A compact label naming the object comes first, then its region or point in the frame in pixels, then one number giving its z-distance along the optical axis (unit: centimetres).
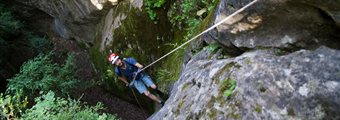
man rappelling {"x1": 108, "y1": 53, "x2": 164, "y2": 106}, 810
